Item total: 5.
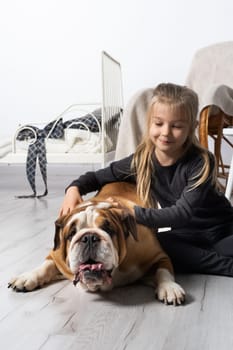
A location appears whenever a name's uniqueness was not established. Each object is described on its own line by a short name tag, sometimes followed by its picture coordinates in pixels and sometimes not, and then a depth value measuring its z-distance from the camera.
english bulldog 1.30
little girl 1.54
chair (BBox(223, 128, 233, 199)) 2.42
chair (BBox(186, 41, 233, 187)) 3.36
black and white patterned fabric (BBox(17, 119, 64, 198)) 3.25
